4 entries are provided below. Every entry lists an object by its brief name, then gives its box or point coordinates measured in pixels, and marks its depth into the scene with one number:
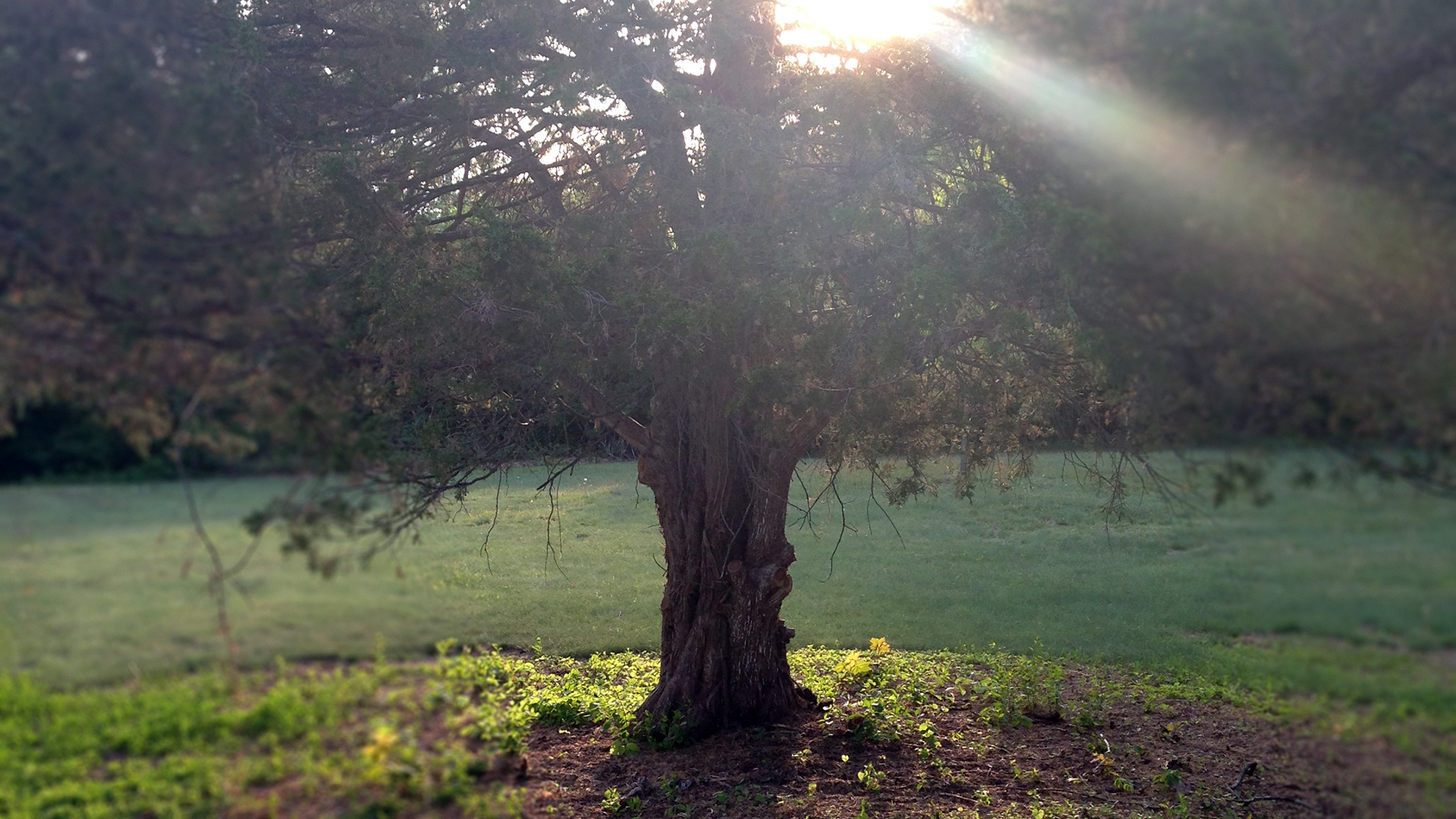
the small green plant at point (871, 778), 6.59
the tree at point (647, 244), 5.27
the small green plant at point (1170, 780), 6.66
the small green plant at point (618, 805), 6.10
